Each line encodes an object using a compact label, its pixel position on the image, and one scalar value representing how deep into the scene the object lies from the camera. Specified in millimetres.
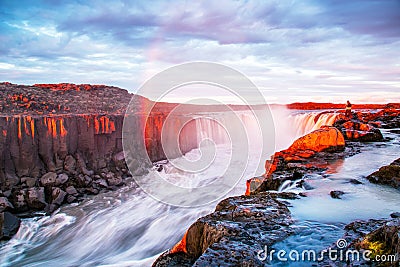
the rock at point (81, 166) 18083
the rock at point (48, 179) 15969
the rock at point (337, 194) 6490
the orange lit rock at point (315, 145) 11289
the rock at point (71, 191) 15992
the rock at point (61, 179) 16312
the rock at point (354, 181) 7677
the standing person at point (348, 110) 22016
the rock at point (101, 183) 17688
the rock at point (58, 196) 14953
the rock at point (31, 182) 15614
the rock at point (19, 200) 14375
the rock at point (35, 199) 14555
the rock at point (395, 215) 5030
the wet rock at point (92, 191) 16719
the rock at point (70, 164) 17612
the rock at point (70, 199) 15371
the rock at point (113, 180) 18248
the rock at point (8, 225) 11969
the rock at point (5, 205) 13695
